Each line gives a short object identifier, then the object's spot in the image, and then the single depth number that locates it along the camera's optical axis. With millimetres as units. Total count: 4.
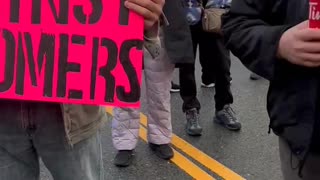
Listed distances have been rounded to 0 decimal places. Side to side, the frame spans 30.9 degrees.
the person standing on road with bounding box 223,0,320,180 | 1470
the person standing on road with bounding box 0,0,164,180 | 1753
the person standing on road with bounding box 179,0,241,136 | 4176
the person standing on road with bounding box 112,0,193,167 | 3451
